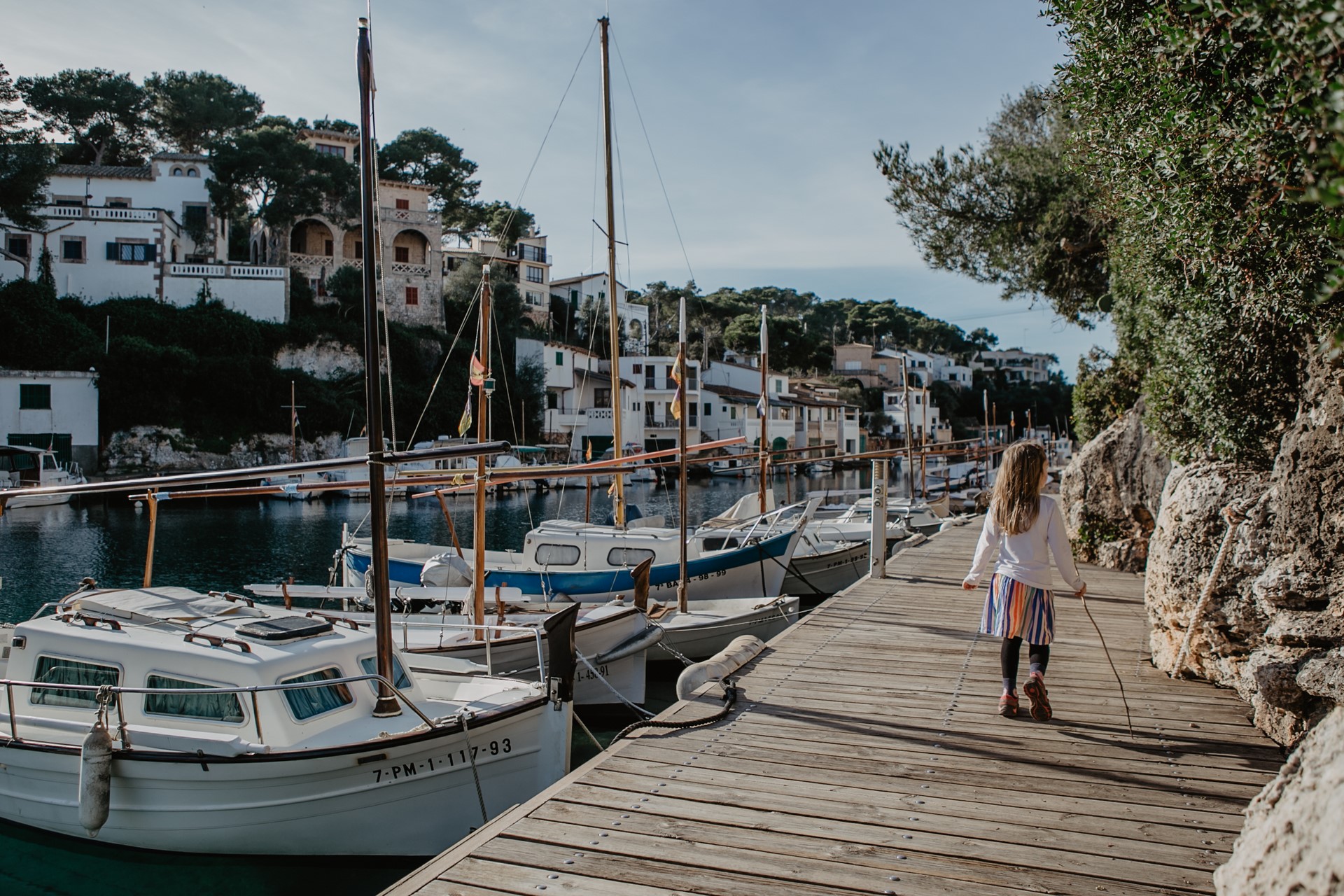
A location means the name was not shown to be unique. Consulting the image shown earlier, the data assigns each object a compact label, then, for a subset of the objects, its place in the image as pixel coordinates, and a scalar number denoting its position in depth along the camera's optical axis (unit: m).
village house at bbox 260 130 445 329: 60.97
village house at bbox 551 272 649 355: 78.38
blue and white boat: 17.58
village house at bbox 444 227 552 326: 72.94
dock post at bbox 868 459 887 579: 12.01
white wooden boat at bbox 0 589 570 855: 7.59
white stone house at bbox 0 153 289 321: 50.81
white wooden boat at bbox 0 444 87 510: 40.91
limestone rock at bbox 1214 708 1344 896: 2.42
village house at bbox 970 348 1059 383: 123.50
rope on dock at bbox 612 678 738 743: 6.11
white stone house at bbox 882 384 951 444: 80.56
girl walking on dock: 5.90
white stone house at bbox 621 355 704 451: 66.88
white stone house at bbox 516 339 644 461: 61.56
